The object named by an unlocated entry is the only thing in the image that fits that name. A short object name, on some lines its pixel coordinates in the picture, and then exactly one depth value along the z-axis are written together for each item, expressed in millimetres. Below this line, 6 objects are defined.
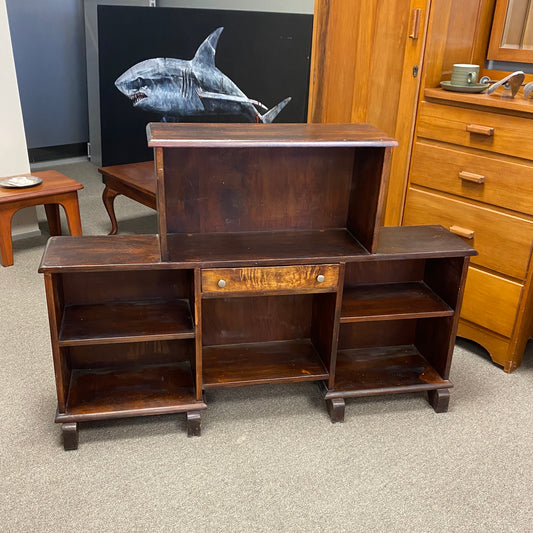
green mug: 2430
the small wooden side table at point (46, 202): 3232
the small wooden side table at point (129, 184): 3395
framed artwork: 4230
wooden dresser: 2293
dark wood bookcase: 1913
